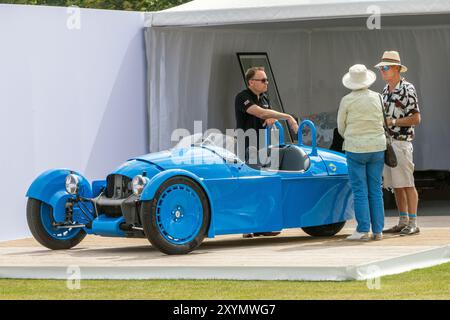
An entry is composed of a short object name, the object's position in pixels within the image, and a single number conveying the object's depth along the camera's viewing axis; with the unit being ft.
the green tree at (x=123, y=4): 92.22
